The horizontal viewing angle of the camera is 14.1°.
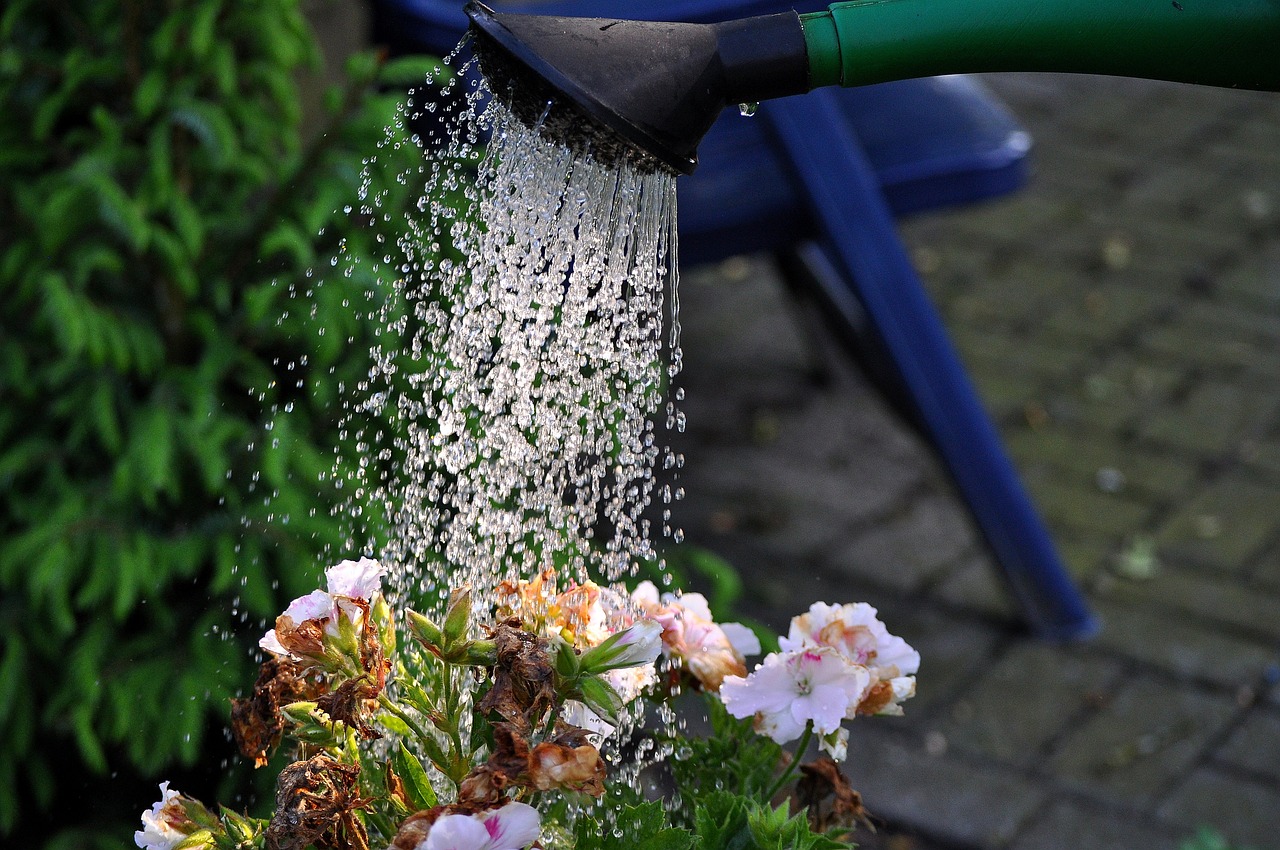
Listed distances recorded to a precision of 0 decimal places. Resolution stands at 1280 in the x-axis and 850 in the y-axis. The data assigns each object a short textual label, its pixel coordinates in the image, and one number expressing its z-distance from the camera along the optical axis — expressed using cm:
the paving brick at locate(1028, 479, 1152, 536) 385
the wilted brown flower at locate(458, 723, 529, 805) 179
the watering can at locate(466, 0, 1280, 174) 180
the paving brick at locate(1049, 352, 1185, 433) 431
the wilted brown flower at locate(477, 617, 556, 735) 181
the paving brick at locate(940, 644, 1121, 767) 313
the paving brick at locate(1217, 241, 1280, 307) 485
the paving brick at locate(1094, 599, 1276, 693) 331
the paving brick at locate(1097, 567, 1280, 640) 346
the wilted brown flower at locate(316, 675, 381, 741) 182
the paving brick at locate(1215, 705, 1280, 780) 302
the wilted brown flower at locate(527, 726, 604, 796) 179
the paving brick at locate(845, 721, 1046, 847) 290
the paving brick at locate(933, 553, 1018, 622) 358
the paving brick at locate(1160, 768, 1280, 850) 282
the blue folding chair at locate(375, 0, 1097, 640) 310
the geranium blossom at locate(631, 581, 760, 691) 190
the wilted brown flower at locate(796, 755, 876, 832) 190
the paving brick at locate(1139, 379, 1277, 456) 416
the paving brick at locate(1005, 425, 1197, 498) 400
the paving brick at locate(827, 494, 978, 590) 372
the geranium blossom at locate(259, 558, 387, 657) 183
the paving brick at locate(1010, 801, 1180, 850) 282
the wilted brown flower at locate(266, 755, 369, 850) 181
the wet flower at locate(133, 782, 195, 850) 183
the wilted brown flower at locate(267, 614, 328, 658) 183
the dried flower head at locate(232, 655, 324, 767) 186
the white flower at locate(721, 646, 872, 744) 187
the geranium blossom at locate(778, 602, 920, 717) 189
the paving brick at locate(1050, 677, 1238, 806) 299
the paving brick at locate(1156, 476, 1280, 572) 370
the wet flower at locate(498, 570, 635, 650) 186
